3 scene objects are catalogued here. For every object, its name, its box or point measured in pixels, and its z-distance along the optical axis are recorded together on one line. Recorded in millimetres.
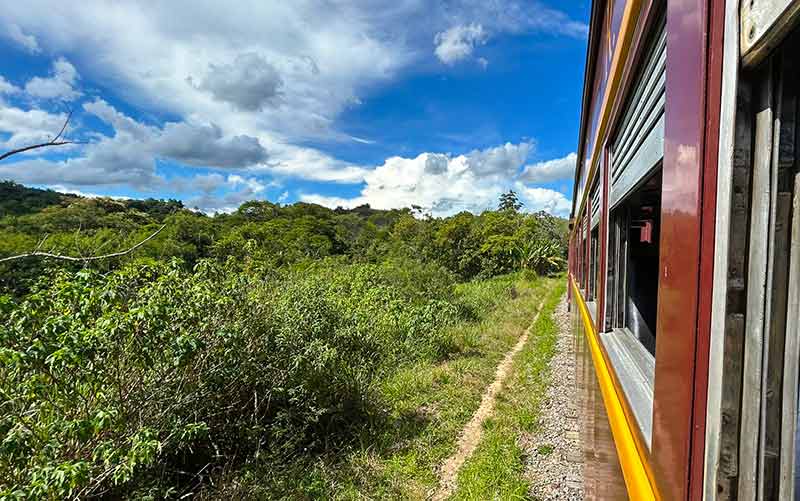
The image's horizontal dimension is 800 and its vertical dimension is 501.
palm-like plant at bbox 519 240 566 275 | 28422
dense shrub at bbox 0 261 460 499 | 2602
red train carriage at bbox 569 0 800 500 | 547
